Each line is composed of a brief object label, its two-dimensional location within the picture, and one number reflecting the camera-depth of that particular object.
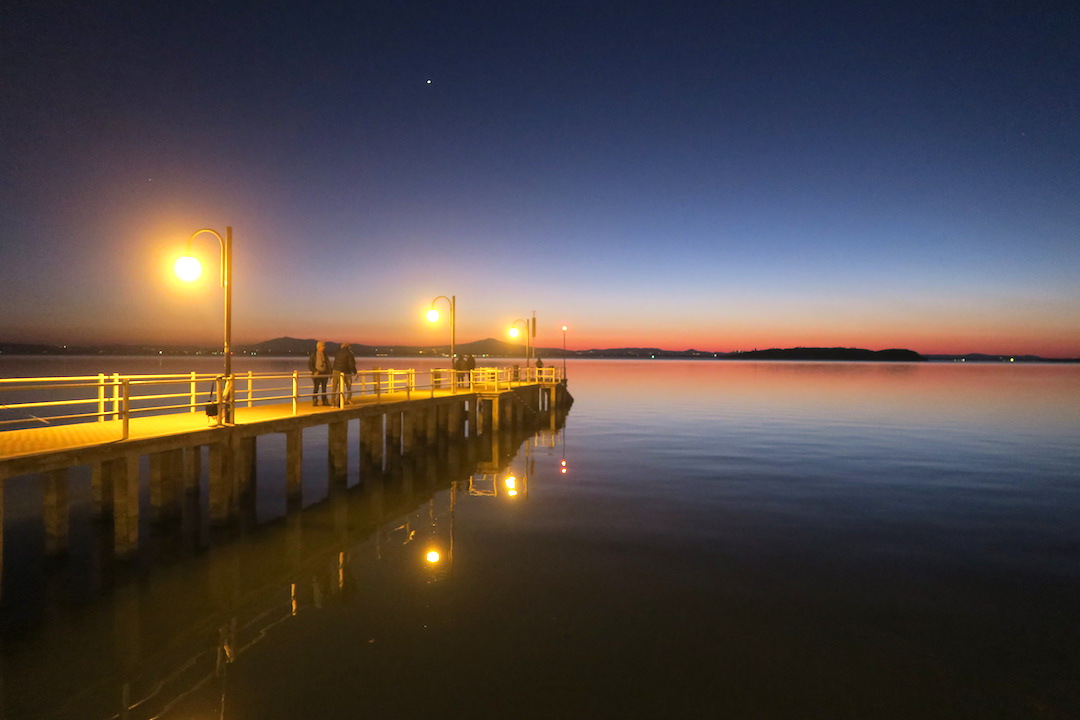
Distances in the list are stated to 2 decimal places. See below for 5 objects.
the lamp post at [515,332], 38.51
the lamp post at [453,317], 24.05
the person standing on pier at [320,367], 17.93
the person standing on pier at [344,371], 17.17
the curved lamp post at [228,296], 12.67
